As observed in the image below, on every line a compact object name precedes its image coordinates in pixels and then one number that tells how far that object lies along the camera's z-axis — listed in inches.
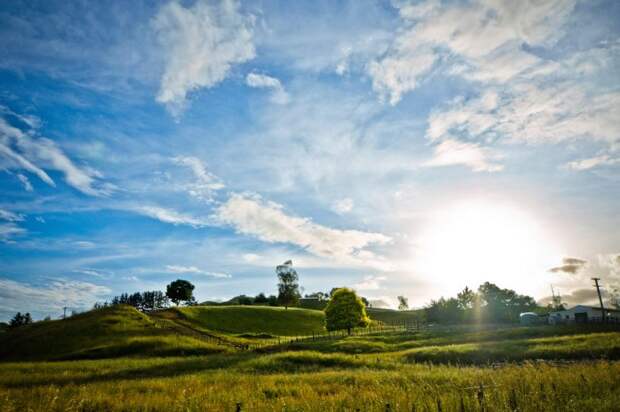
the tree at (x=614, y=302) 6102.4
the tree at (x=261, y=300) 6589.6
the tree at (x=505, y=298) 4511.3
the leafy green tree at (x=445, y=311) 3117.6
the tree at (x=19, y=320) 6171.3
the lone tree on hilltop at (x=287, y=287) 4633.4
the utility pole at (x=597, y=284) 3038.9
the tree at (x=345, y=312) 2687.0
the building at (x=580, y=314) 3149.6
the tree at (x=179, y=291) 5506.9
